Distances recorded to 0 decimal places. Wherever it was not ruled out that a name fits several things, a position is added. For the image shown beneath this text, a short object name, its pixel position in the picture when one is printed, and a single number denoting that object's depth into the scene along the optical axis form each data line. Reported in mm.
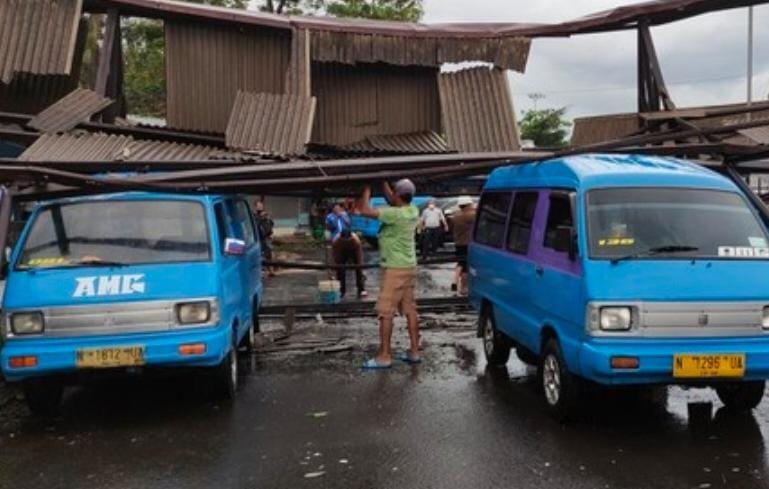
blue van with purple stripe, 5613
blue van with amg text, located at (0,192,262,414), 6184
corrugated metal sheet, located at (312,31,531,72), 12062
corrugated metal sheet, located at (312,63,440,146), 12508
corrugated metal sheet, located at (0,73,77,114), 11578
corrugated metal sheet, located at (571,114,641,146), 12172
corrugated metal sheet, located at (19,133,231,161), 10008
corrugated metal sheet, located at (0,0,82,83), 10922
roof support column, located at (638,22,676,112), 12047
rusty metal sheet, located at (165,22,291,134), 11906
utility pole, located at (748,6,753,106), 34531
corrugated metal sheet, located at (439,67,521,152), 12008
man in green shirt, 8273
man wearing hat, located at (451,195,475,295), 13023
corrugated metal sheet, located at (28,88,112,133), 10500
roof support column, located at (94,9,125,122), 11531
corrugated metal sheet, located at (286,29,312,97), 11617
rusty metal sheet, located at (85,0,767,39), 11297
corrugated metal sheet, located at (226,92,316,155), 11062
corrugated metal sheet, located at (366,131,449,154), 12305
